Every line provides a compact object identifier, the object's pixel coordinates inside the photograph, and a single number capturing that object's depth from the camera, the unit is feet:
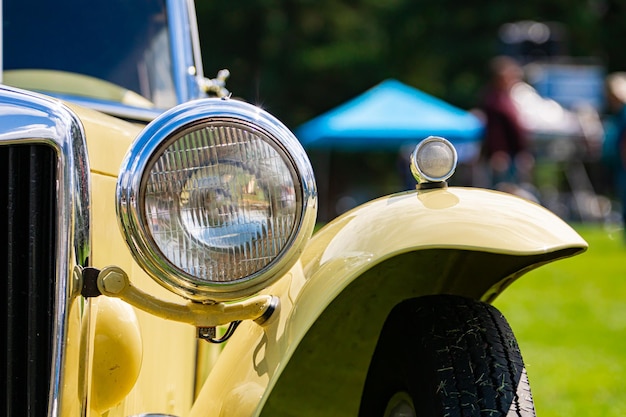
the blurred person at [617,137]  32.54
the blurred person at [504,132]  33.78
